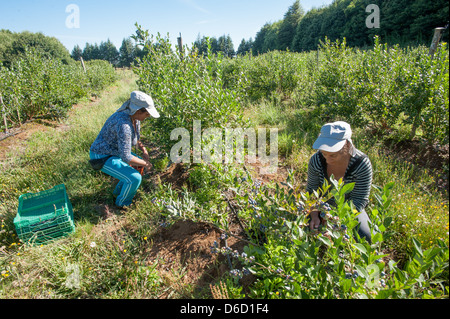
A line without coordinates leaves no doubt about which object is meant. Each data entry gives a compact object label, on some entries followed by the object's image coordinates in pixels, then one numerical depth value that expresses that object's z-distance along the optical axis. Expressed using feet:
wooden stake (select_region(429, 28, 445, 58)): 12.89
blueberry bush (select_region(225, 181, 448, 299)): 3.20
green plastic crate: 7.66
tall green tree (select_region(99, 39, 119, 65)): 187.42
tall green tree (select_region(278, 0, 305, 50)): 119.85
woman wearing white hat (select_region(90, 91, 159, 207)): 8.43
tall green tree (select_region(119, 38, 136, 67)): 167.84
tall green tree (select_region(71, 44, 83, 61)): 183.01
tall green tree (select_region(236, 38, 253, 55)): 179.63
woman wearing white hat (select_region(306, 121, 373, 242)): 5.40
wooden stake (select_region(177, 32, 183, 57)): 14.98
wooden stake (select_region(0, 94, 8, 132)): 18.10
